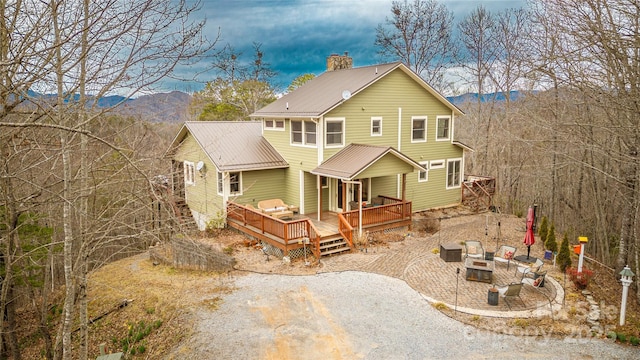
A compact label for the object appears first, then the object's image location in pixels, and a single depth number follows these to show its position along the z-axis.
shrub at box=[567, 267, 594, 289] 11.01
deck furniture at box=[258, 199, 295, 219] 16.61
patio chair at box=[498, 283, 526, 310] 9.88
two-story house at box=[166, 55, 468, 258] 16.59
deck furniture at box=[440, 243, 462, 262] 13.20
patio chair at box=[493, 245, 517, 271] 12.70
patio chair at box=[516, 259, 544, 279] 11.41
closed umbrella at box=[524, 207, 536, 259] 12.51
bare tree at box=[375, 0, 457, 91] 28.41
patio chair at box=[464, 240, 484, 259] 13.27
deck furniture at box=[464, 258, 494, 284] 11.50
